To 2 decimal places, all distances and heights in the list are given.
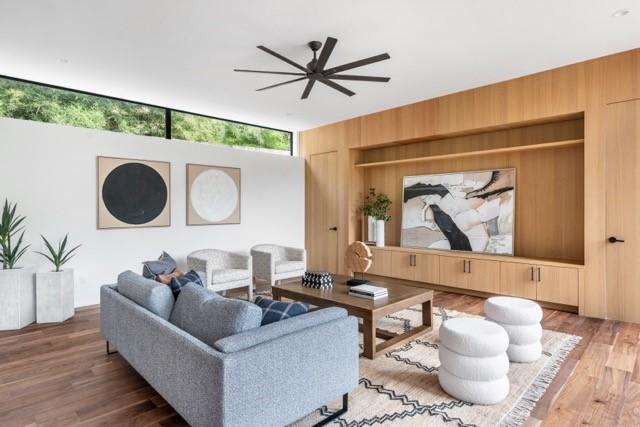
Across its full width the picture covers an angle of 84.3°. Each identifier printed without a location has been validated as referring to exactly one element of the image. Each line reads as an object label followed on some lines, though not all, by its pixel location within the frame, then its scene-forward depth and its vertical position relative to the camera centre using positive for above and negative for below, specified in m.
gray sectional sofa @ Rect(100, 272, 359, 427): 1.61 -0.75
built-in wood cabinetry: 3.80 +0.64
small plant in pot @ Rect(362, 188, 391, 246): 6.08 +0.00
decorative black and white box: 3.65 -0.72
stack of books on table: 3.21 -0.74
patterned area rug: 2.09 -1.23
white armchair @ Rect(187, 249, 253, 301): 4.50 -0.77
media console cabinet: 4.14 -0.85
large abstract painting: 4.91 -0.01
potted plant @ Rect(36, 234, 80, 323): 3.82 -0.88
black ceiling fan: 2.96 +1.30
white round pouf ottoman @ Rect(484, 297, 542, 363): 2.81 -0.97
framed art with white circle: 5.47 +0.29
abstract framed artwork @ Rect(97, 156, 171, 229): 4.64 +0.28
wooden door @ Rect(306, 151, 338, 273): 6.70 -0.03
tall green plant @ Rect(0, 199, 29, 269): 3.72 -0.25
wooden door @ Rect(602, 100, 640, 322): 3.72 +0.00
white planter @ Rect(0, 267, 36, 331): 3.63 -0.89
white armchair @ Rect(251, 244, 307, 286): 5.21 -0.79
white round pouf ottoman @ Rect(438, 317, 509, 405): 2.23 -0.99
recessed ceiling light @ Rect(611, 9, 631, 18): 2.97 +1.67
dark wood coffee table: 2.91 -0.82
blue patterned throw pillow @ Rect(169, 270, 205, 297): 2.56 -0.52
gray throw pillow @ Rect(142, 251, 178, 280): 2.95 -0.47
